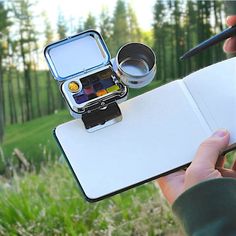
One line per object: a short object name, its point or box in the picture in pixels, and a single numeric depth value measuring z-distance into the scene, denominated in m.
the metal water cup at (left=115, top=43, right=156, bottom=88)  0.83
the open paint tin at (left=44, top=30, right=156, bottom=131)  0.83
